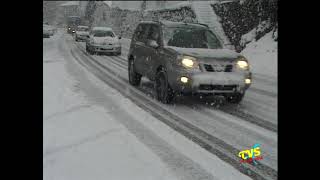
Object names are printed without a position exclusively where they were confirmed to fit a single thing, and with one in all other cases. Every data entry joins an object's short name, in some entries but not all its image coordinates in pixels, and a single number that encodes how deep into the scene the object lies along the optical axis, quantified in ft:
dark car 27.07
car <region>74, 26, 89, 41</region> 122.31
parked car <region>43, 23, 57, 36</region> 146.92
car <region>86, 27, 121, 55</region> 75.36
